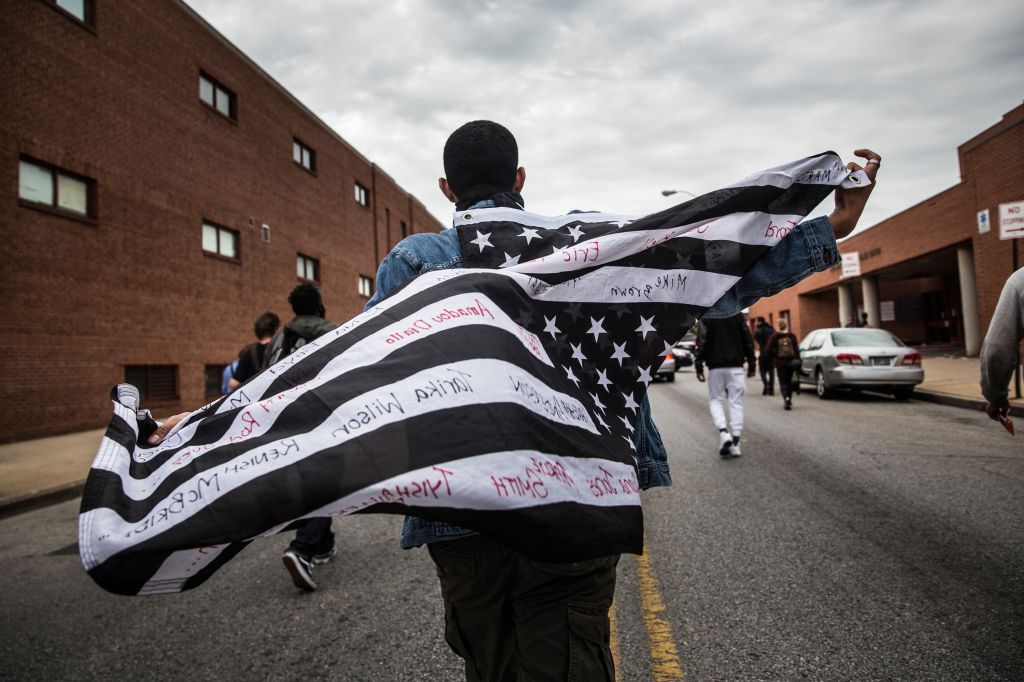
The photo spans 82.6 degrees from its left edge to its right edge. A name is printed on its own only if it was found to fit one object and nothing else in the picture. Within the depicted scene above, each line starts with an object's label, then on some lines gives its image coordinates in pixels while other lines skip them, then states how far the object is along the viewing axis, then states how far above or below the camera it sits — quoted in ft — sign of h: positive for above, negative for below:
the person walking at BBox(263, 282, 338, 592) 12.59 +0.32
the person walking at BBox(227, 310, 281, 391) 15.97 +0.47
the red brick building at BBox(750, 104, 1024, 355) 57.51 +9.91
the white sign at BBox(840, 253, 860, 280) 62.90 +7.99
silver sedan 39.45 -1.87
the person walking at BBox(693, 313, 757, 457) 23.66 -0.87
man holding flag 4.25 -0.39
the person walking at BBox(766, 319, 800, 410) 38.06 -1.14
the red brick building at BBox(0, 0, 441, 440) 36.68 +13.67
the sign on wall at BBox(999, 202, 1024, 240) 31.87 +5.97
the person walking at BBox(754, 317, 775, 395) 45.68 -1.48
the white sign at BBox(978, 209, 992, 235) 38.60 +7.28
